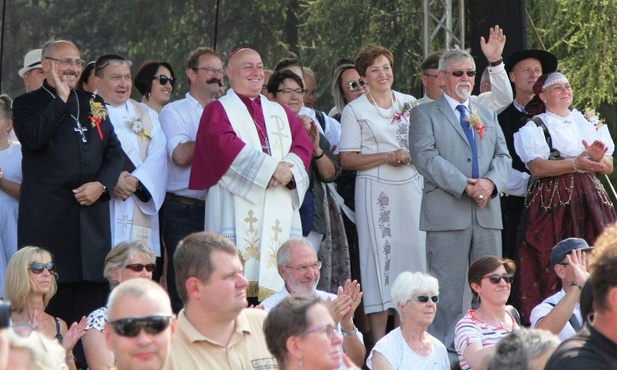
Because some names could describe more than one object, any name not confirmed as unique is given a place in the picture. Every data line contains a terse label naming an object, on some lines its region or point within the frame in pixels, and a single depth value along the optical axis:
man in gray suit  15.55
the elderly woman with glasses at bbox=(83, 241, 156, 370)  12.92
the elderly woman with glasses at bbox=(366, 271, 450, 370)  13.38
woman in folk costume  16.09
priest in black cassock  14.79
